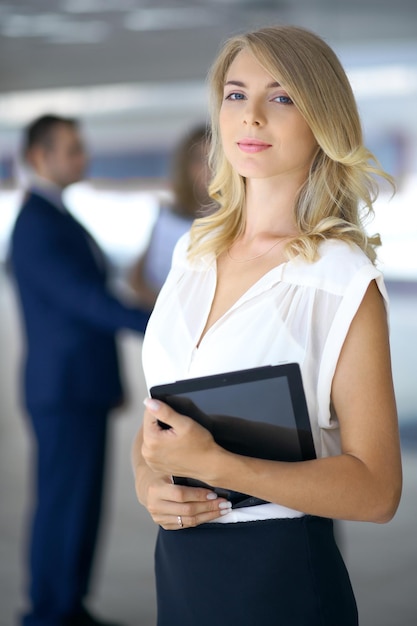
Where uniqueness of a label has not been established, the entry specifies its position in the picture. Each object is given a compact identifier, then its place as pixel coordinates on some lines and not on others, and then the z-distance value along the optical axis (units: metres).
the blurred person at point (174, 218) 3.70
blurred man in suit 3.37
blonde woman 1.39
